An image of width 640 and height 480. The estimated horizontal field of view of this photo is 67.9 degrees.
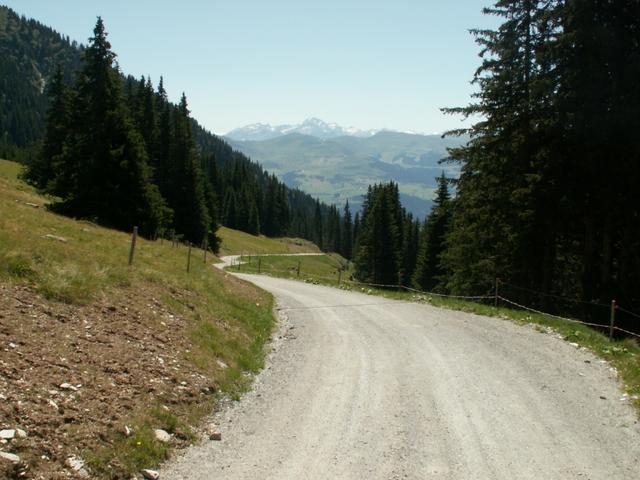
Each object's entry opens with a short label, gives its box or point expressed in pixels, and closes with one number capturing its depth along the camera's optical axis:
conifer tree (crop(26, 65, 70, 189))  45.91
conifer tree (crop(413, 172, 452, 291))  57.03
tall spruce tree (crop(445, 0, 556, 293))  21.06
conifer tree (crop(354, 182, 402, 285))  63.56
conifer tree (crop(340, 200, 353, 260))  160.10
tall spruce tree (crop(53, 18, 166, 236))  32.84
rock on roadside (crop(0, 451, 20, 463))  5.53
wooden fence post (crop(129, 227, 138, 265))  15.47
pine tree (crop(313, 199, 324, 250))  176.38
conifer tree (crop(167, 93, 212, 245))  60.44
